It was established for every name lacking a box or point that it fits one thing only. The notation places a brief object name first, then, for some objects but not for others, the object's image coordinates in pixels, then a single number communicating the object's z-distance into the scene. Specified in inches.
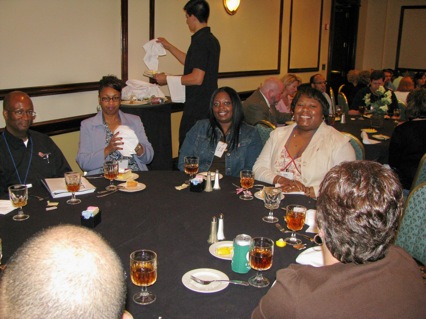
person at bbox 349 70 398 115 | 231.1
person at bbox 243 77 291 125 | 182.4
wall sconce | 261.6
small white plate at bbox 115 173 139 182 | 108.3
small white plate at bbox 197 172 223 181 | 109.1
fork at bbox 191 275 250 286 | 64.0
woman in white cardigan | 116.1
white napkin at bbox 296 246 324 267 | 69.5
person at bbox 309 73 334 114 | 255.0
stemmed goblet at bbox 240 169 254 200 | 98.7
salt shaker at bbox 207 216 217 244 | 76.9
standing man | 175.5
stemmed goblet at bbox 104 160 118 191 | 99.9
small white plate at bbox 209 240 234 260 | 71.7
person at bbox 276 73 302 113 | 224.7
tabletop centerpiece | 196.1
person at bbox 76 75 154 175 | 124.2
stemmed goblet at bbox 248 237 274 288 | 65.2
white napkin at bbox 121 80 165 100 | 191.2
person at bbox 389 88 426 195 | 144.6
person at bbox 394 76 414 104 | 289.0
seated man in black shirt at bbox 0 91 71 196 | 114.1
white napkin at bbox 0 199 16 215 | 87.8
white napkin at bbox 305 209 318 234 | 83.2
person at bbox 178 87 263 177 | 130.9
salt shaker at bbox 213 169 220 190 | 104.3
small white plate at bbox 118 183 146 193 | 101.2
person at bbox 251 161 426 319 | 46.5
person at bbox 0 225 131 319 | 28.7
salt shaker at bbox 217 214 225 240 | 78.0
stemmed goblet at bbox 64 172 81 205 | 93.5
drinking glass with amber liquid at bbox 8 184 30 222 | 85.7
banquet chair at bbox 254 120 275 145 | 144.3
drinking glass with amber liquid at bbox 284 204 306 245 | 79.6
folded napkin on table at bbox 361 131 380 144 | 169.2
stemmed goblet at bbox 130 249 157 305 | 61.0
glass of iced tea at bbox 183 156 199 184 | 106.0
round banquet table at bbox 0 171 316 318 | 60.0
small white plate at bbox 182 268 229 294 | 62.6
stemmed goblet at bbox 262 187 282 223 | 86.6
